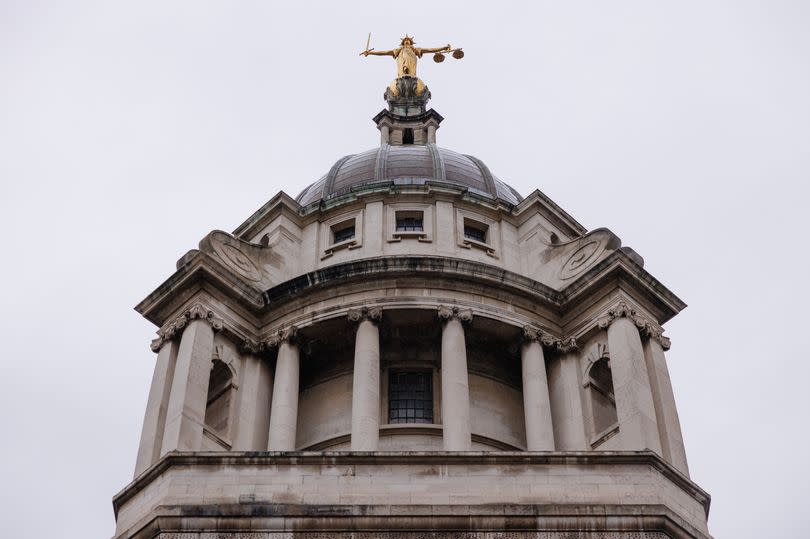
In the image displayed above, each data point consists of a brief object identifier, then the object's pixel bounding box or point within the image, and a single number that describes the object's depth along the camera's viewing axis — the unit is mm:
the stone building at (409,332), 40156
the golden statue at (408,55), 63000
